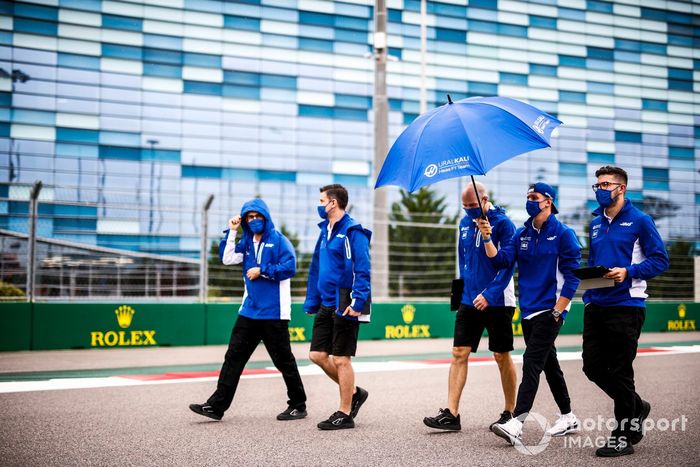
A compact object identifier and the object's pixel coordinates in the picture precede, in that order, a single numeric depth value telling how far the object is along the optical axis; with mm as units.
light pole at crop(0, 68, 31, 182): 53625
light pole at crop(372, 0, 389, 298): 16438
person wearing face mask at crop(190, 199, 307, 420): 6840
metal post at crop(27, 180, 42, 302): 12477
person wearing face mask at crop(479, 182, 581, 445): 5707
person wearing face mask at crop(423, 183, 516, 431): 6098
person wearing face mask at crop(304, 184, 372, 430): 6410
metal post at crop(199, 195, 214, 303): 14172
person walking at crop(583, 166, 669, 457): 5387
